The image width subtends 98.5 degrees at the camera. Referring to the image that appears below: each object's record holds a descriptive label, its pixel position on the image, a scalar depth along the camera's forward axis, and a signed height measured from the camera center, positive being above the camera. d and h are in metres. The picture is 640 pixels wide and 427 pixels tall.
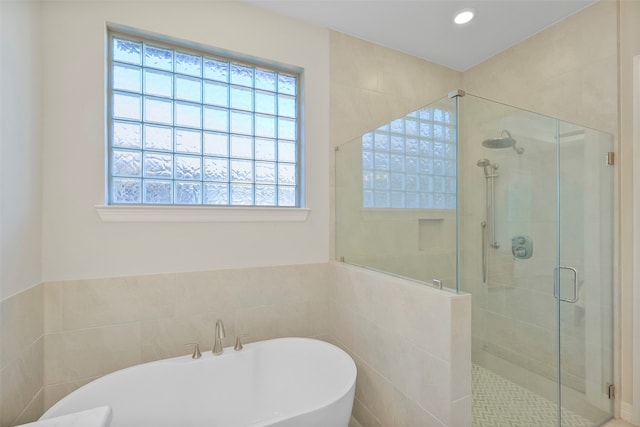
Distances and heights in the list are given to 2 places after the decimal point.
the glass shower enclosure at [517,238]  1.62 -0.16
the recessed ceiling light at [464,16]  1.94 +1.42
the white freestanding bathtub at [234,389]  1.25 -0.92
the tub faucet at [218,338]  1.56 -0.71
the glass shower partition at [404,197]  1.44 +0.10
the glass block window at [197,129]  1.68 +0.57
